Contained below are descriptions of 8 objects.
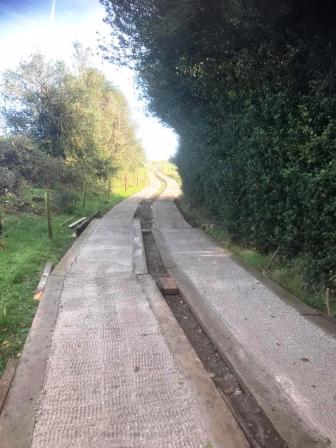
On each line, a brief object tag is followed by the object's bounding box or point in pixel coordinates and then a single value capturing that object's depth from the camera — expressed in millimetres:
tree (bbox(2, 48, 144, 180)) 20141
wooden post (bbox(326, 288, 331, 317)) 4922
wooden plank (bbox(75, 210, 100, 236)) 10883
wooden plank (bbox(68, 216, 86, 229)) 11516
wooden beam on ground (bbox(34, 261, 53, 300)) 5535
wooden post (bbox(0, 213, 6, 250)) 8508
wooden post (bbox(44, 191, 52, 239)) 9695
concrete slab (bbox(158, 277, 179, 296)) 5895
